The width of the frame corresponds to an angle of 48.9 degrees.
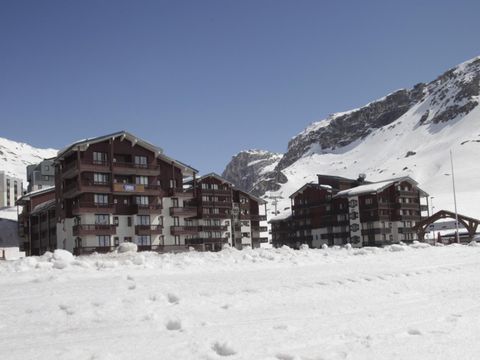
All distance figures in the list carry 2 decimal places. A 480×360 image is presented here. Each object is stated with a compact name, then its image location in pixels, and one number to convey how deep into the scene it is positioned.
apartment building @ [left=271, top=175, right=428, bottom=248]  92.94
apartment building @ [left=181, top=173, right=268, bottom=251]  78.94
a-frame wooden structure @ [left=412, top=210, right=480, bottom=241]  63.00
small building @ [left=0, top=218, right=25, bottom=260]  88.12
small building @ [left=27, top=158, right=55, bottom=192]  112.62
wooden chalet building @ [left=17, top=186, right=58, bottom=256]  68.62
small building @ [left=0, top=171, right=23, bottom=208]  179.38
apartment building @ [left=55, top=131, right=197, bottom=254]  55.50
